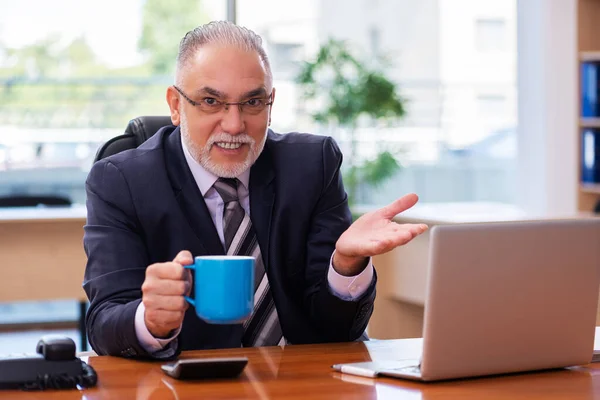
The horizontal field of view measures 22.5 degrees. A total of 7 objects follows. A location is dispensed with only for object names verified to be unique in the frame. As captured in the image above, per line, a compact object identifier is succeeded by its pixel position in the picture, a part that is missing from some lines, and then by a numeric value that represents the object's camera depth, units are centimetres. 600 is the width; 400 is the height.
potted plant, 725
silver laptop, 218
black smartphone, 226
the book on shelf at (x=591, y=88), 678
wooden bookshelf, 696
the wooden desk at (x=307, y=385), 219
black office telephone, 223
